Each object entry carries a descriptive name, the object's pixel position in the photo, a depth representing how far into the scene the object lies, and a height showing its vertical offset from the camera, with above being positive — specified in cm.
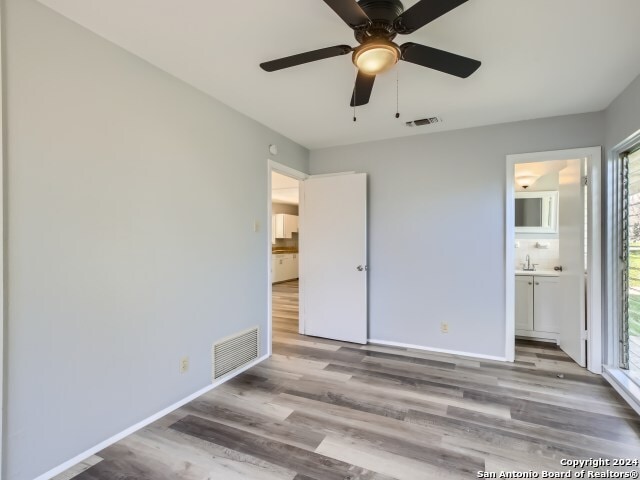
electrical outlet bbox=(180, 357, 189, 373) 241 -96
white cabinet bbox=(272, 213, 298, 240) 925 +44
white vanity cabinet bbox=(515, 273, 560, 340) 378 -80
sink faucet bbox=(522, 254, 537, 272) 425 -34
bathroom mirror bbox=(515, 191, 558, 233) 425 +38
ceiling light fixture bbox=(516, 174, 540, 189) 414 +81
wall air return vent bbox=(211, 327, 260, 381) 274 -104
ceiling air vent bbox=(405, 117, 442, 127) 314 +120
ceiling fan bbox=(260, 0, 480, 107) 132 +95
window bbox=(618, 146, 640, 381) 256 -18
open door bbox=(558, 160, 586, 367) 304 -22
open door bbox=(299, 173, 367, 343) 378 -21
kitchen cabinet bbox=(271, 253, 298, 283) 845 -75
